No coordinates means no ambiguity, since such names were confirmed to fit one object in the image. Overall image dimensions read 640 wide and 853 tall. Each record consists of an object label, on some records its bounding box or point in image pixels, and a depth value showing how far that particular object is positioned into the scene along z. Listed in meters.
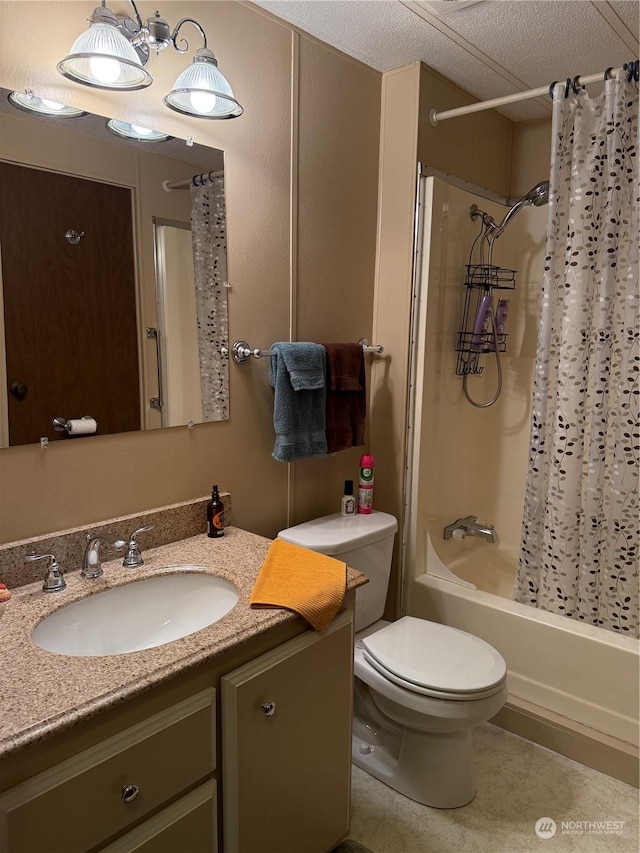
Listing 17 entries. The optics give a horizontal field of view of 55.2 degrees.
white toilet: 1.69
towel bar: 1.88
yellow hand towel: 1.37
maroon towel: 2.03
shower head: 2.31
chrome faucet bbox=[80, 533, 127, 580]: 1.46
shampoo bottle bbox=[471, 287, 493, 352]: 2.48
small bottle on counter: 1.77
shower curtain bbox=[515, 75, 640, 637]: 1.91
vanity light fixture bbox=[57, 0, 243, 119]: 1.32
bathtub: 1.93
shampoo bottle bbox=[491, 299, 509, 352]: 2.62
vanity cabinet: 0.98
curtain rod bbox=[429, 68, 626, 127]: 1.88
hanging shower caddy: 2.52
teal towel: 1.91
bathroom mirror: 1.38
